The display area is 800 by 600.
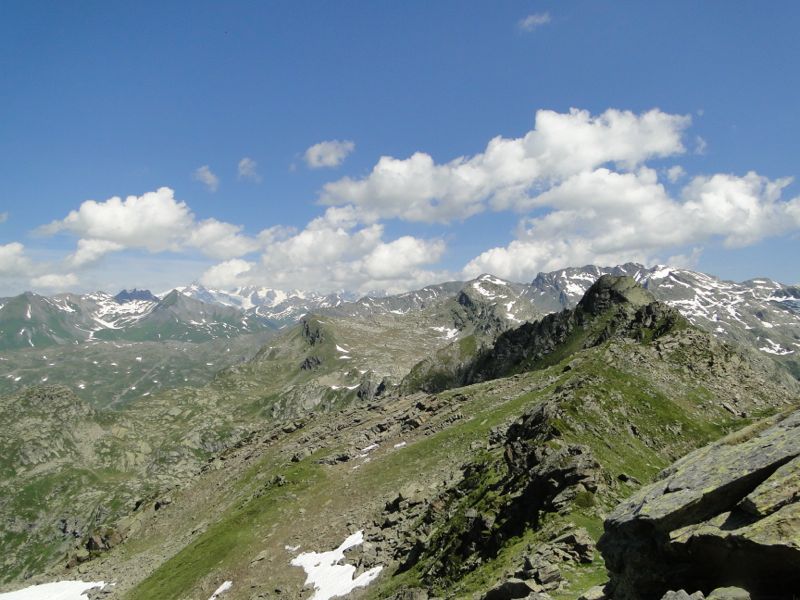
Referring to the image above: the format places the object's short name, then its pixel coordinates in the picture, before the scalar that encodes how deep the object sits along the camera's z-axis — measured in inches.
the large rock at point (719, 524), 553.3
